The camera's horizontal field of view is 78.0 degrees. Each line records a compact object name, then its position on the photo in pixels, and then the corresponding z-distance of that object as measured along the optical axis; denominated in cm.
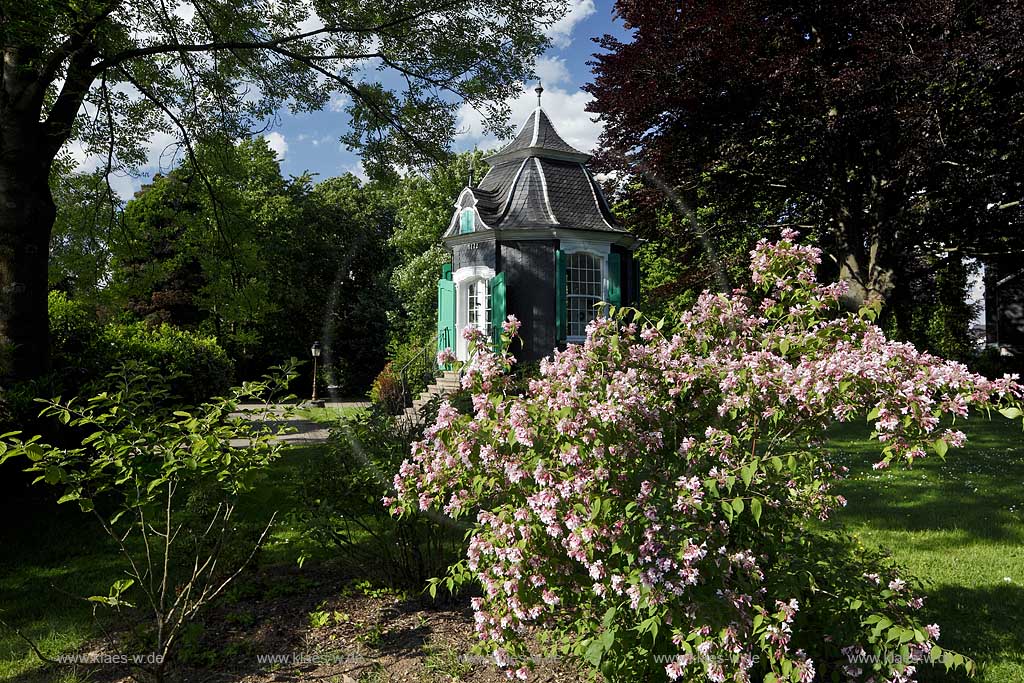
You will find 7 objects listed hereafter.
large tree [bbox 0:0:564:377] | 729
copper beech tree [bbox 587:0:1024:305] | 1058
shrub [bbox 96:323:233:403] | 1058
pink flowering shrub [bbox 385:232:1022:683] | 248
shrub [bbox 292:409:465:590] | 448
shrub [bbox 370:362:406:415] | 1611
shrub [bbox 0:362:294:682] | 323
